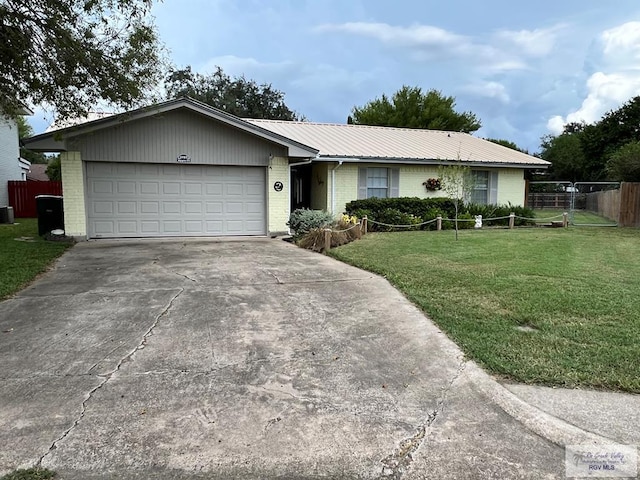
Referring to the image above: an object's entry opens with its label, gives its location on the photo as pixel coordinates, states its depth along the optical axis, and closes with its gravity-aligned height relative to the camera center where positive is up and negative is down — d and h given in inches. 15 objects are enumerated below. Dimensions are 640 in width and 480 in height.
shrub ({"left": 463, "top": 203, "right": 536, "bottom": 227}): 698.8 -27.6
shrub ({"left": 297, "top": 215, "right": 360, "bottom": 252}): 461.1 -43.9
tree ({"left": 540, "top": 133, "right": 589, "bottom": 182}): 1754.4 +128.6
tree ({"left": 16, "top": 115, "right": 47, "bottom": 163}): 1891.0 +196.4
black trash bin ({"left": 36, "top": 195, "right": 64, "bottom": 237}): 517.7 -22.4
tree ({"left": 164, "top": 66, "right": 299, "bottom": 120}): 1544.0 +339.3
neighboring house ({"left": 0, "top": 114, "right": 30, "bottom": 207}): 822.5 +65.8
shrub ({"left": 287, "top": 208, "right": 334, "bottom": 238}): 522.6 -30.8
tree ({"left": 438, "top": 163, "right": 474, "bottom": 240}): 525.3 +19.7
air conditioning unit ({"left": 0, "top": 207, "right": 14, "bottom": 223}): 734.5 -31.5
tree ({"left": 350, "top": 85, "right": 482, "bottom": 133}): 1616.6 +286.1
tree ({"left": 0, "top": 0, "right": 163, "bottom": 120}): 317.7 +101.8
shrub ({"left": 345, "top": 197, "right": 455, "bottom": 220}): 619.8 -16.3
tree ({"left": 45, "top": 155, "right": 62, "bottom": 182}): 1377.3 +70.1
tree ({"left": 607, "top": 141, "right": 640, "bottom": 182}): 837.8 +51.2
